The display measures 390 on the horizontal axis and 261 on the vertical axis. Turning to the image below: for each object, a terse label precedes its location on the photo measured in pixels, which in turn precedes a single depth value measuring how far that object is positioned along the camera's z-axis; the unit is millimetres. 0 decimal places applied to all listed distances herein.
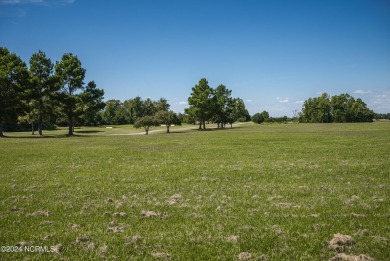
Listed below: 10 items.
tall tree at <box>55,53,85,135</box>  69688
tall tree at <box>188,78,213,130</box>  101188
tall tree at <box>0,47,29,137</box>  58125
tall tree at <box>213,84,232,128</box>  113625
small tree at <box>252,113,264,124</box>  179375
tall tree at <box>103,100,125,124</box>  168000
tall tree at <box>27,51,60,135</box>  64938
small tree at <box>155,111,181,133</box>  89812
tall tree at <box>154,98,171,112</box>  192325
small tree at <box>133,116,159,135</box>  86750
